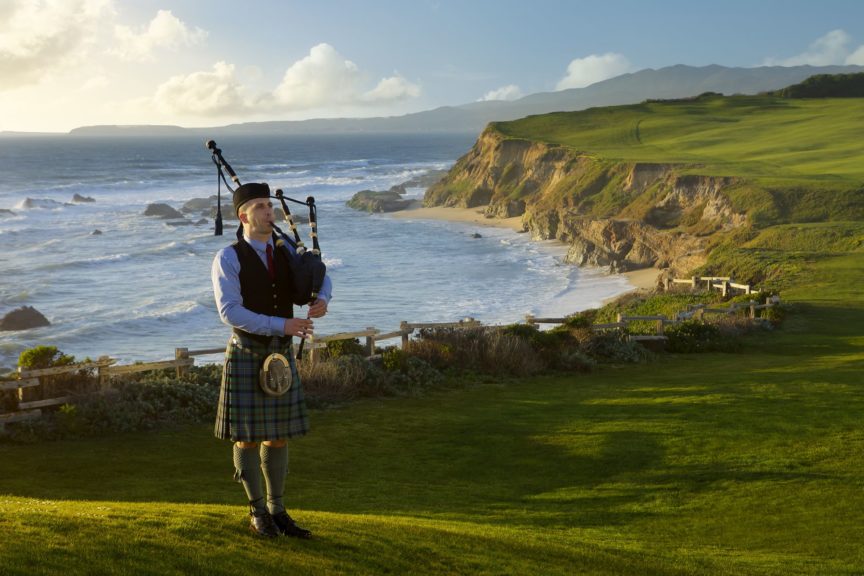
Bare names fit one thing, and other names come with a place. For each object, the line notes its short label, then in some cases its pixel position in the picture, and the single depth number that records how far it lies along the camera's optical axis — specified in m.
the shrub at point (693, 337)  23.03
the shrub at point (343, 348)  19.02
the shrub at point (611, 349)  21.80
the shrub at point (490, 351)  20.11
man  7.22
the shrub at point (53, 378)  14.77
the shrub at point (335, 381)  17.08
